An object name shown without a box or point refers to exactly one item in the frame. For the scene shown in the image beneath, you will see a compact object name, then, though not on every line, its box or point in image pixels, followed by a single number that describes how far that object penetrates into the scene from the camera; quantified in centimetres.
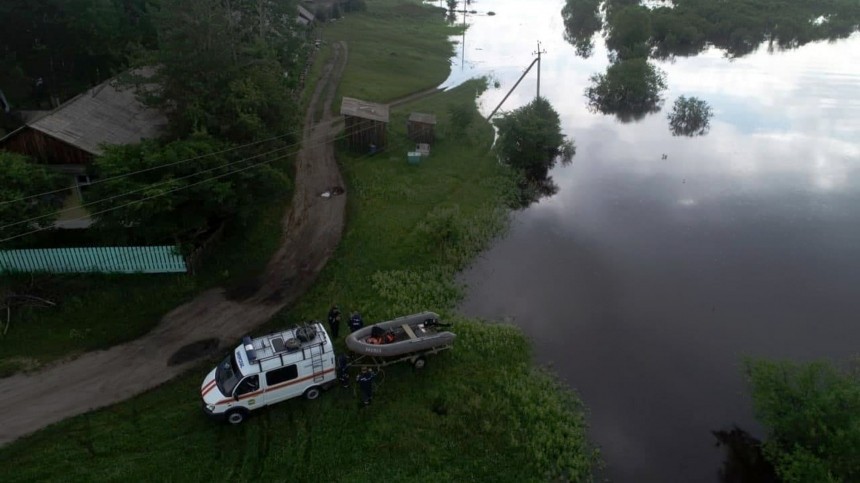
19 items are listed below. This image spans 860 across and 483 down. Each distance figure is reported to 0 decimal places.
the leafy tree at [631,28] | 7181
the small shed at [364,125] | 3900
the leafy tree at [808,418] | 1500
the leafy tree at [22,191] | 2236
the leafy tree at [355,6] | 9462
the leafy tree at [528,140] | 3941
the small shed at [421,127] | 4106
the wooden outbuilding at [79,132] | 2691
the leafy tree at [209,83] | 2819
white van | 1747
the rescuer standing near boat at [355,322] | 2122
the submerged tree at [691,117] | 5006
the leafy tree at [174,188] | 2322
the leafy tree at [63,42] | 3628
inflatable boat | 1958
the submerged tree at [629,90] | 5522
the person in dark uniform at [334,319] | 2144
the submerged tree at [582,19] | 9819
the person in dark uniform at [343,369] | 1906
